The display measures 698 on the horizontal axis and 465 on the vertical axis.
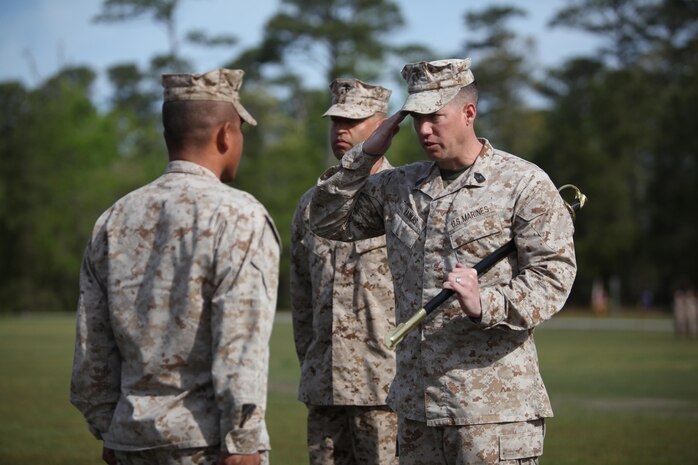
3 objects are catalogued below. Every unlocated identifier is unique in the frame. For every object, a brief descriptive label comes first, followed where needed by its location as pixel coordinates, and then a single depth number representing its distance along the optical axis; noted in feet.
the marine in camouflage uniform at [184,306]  23.63
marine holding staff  27.21
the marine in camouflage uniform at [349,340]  36.85
